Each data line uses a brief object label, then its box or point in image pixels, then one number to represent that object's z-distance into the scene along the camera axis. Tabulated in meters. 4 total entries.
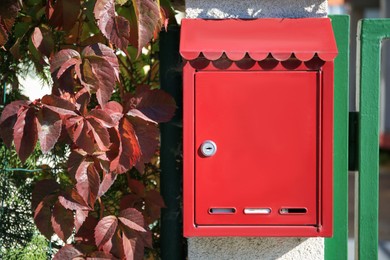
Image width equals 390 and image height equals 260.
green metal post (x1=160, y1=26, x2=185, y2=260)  3.13
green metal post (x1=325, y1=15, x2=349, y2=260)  3.10
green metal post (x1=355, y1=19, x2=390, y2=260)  3.08
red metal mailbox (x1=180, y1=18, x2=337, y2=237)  2.80
